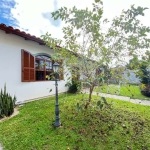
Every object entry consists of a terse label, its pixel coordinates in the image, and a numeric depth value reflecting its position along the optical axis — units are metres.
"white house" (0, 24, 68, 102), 5.61
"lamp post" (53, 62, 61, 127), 3.80
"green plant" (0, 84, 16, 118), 4.52
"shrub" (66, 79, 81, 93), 9.47
